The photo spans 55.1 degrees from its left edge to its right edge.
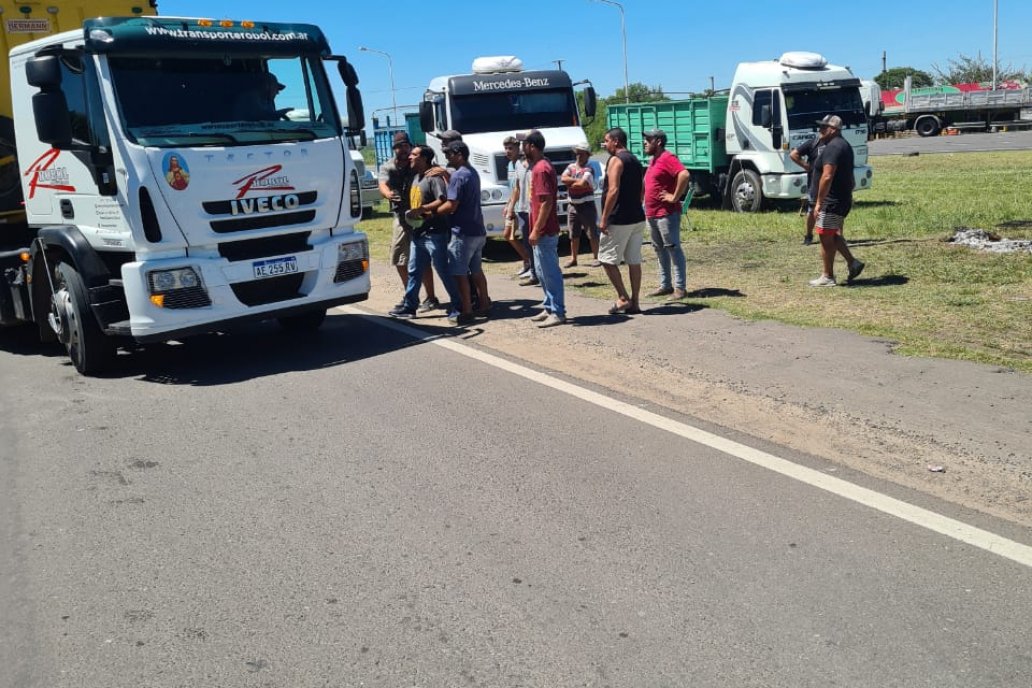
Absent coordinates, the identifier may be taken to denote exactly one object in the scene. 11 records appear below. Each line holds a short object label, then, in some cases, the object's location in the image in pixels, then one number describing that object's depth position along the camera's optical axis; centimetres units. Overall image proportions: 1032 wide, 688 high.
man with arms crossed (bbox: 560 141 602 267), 1316
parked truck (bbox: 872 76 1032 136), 4688
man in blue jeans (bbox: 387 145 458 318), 989
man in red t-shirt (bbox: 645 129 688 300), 1038
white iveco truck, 777
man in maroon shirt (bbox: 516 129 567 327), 929
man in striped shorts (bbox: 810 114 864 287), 1043
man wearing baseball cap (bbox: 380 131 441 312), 1083
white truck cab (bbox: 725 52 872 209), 1880
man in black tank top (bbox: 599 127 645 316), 961
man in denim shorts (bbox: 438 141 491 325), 971
